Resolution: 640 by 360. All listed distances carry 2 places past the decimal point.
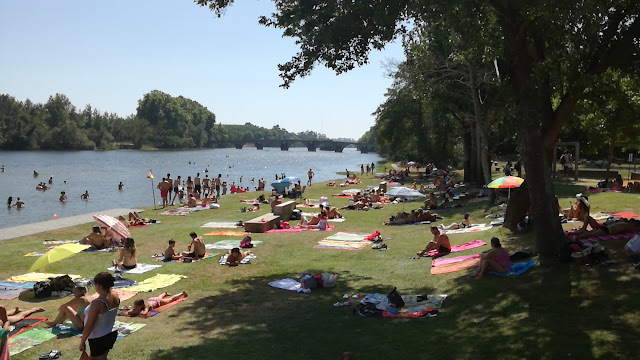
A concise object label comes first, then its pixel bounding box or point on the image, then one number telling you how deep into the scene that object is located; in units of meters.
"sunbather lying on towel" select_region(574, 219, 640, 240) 13.05
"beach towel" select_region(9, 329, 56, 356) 8.90
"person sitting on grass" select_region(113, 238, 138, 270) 14.64
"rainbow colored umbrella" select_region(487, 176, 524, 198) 18.75
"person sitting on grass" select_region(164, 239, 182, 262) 15.91
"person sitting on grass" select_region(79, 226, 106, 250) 17.52
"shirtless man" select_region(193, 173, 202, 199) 36.07
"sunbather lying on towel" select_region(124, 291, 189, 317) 10.75
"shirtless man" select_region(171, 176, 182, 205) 33.22
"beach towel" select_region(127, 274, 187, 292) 12.69
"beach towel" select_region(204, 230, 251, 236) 20.62
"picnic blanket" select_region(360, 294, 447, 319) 9.83
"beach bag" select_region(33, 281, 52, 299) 11.95
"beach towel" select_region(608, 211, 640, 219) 17.31
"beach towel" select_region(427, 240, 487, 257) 15.25
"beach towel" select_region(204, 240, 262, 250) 17.86
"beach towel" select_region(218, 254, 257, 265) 15.53
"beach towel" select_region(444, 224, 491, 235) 18.36
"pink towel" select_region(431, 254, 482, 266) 13.86
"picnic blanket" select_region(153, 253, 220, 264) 15.83
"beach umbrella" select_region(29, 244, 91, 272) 11.82
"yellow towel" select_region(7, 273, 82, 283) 13.30
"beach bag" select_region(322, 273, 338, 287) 12.30
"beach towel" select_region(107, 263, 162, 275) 14.41
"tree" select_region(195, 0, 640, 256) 11.08
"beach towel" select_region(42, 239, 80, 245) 19.02
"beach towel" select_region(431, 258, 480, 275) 12.83
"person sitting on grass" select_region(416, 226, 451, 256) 15.17
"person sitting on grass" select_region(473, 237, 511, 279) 11.41
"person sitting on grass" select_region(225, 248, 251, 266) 15.23
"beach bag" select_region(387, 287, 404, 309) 10.29
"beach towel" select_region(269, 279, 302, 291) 12.45
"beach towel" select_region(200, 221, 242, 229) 22.67
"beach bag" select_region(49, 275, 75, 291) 12.21
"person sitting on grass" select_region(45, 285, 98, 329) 9.55
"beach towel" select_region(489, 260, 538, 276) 11.12
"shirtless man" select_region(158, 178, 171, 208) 31.17
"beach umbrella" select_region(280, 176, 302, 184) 36.28
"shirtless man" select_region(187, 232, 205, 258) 16.07
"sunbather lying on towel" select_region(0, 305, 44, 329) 9.65
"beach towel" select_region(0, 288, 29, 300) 11.95
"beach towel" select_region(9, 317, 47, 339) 9.70
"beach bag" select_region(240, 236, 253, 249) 17.38
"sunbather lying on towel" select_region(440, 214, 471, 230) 19.66
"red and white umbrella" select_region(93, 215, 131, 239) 17.34
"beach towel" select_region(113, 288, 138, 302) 11.84
